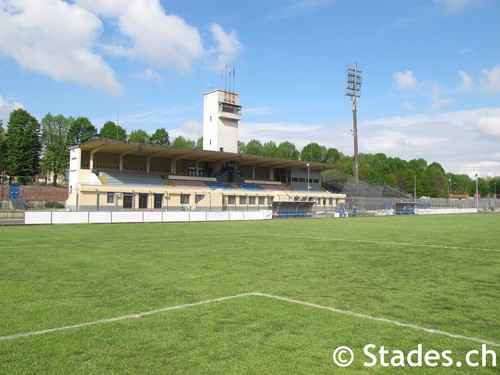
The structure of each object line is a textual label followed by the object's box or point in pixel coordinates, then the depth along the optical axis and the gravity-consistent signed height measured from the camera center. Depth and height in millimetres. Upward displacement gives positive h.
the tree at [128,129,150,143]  103188 +16039
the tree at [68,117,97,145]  90875 +15169
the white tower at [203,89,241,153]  72875 +14368
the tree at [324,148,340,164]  138700 +15446
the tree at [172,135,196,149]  112519 +15942
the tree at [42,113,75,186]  85062 +11977
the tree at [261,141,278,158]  115062 +14732
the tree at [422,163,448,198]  137375 +6675
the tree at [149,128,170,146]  106250 +16117
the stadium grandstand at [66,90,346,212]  52688 +3926
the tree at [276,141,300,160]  125000 +15576
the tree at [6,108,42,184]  79375 +10401
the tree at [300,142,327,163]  130300 +15555
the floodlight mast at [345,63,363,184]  81250 +21315
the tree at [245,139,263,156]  117381 +15440
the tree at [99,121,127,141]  91669 +15171
